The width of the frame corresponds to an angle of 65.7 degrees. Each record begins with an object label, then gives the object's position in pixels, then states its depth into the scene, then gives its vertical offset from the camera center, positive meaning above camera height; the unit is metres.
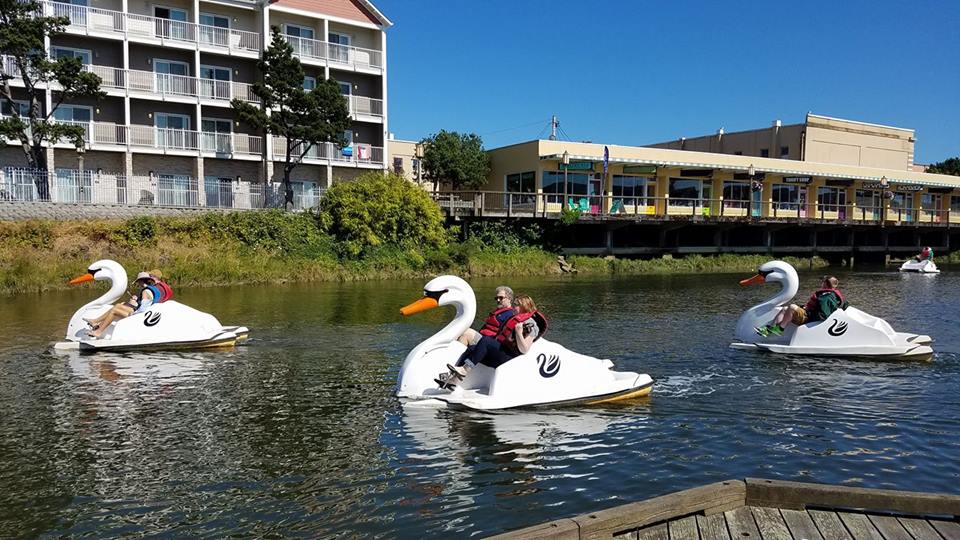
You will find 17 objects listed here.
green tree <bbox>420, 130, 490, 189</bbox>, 45.81 +4.18
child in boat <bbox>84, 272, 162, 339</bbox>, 13.91 -1.54
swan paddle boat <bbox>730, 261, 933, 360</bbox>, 13.30 -2.05
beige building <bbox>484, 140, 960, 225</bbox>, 42.88 +2.84
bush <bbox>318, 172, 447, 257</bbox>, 34.06 +0.56
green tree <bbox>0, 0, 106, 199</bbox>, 29.39 +6.26
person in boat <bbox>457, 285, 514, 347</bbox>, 9.81 -1.21
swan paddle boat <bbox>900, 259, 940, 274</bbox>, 39.44 -2.10
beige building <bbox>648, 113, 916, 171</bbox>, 60.53 +7.26
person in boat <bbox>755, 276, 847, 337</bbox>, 13.69 -1.53
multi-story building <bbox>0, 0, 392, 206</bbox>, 36.16 +7.17
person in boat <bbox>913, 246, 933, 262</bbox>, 40.22 -1.43
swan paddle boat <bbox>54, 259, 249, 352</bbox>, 13.91 -1.99
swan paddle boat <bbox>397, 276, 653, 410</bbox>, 9.62 -1.99
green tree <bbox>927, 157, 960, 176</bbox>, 83.94 +6.97
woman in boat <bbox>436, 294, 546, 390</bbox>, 9.56 -1.51
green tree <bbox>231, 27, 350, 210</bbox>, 35.25 +5.89
